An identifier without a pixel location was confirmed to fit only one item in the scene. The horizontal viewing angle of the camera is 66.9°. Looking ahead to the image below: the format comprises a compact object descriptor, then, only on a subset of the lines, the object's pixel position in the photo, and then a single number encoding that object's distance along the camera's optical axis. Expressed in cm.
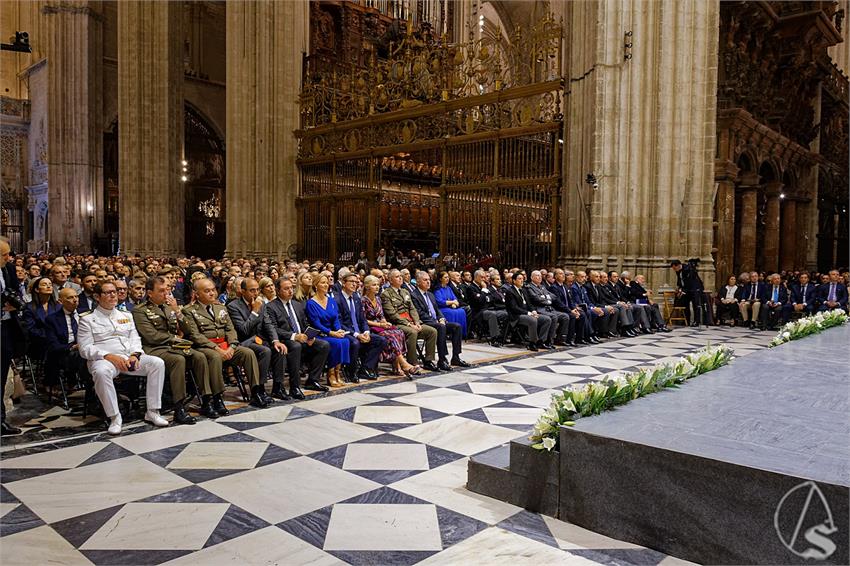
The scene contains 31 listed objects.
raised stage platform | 252
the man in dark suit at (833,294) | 1236
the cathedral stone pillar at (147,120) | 2177
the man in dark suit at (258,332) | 596
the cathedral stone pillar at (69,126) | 2588
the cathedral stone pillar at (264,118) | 1830
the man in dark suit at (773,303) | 1287
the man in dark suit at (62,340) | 557
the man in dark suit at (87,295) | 707
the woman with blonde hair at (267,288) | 648
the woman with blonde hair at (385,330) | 727
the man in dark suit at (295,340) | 616
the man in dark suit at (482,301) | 1012
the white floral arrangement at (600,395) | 345
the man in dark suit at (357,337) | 690
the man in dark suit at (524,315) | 947
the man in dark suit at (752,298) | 1313
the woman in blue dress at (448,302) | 949
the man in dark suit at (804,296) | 1265
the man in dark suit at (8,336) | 481
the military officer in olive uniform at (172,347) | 519
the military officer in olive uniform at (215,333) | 551
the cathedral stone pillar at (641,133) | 1192
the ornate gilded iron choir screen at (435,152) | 1318
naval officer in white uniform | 488
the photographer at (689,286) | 1197
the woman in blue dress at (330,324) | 663
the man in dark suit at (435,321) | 777
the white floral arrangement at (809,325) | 684
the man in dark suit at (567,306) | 1019
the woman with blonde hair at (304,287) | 718
